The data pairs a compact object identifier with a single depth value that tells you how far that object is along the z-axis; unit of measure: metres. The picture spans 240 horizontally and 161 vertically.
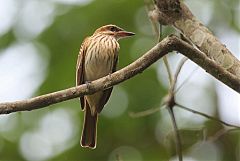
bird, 9.59
